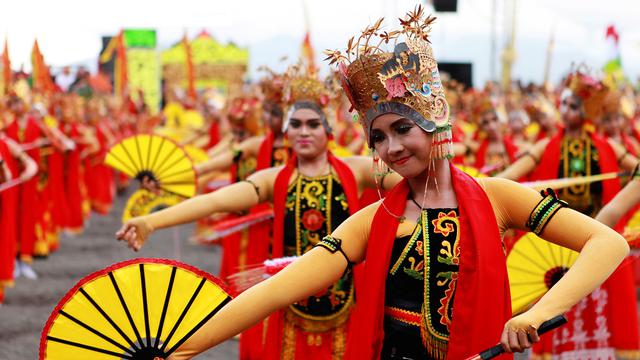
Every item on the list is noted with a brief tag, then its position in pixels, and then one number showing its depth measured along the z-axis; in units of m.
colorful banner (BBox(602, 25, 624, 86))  14.98
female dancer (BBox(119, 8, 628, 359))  3.14
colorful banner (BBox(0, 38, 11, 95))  11.66
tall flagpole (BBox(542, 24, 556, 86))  22.12
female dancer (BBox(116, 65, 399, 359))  5.09
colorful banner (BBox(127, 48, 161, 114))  32.34
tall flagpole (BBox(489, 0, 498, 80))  31.89
